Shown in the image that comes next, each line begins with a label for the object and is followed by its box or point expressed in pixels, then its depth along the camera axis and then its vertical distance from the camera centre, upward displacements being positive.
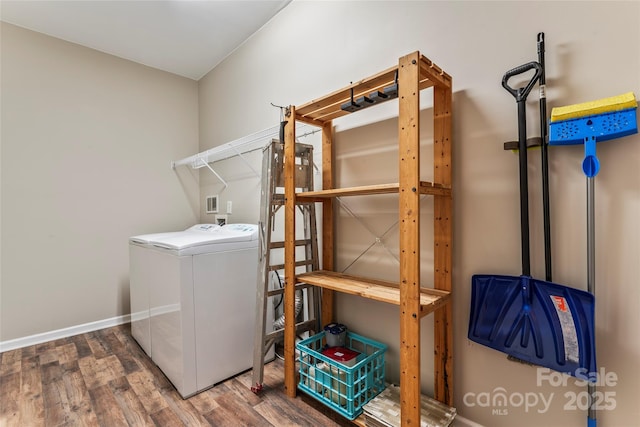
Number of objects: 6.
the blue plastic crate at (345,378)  1.46 -0.90
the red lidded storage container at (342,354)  1.60 -0.82
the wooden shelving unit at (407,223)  1.18 -0.06
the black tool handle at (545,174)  1.11 +0.13
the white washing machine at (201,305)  1.76 -0.60
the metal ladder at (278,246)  1.81 -0.22
